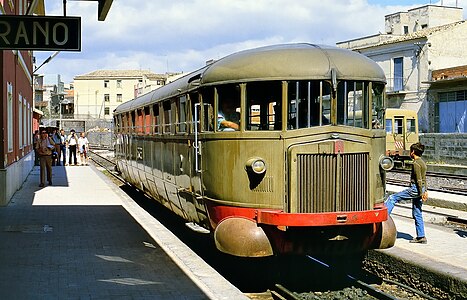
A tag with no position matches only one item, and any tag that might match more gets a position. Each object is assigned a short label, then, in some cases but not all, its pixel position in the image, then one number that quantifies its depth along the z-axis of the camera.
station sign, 7.57
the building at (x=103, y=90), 97.81
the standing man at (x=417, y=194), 10.09
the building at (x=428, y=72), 36.22
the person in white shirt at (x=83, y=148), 30.72
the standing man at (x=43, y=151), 19.34
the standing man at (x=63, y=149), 30.84
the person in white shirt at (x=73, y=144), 29.70
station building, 14.37
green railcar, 7.87
